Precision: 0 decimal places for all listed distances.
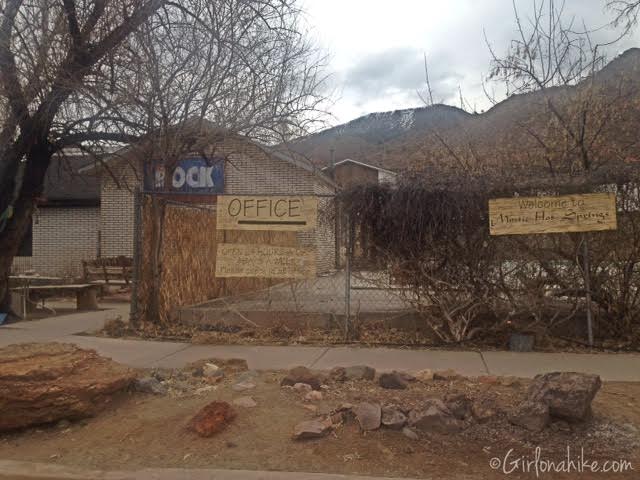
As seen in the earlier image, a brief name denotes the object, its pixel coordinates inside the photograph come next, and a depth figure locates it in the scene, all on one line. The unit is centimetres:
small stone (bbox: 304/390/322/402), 537
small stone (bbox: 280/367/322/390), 573
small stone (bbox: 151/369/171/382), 621
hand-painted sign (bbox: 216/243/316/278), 876
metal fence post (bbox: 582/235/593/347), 757
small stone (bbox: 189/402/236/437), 474
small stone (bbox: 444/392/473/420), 473
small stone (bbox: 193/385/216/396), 576
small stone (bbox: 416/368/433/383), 596
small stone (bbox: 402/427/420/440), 455
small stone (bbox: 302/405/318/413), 510
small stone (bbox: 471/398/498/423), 468
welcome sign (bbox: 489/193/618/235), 743
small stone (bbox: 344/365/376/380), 601
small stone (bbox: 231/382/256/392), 580
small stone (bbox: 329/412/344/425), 480
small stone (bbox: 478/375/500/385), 584
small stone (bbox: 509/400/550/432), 448
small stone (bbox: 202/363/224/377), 634
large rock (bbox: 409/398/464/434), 459
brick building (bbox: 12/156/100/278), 2059
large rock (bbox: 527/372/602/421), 446
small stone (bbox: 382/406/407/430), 465
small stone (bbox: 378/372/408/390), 565
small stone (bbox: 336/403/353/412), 493
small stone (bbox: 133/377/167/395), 581
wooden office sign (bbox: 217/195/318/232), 869
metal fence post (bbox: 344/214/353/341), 821
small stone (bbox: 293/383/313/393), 561
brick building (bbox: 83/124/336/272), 1222
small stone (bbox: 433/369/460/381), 602
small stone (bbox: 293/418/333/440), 459
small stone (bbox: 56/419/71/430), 519
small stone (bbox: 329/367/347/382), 594
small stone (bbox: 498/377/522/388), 578
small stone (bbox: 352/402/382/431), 466
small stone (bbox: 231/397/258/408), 525
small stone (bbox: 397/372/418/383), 585
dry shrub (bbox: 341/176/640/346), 767
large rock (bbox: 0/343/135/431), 500
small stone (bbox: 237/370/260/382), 617
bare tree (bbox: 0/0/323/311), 957
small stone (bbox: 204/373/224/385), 612
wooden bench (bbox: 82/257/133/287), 1706
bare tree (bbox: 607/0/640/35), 815
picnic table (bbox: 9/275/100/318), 1241
